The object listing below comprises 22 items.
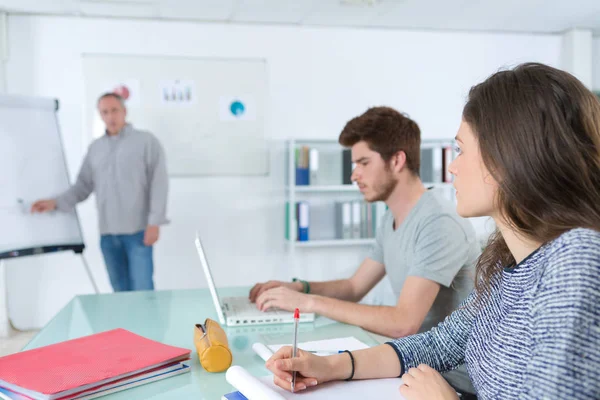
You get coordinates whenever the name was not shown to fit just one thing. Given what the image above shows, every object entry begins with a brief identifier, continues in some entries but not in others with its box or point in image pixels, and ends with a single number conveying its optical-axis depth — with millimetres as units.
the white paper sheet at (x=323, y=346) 1180
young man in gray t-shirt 1493
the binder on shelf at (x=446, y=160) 4012
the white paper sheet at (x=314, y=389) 907
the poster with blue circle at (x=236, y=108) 3988
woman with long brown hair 698
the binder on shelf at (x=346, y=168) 3920
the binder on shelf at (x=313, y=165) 3871
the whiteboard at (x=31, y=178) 2652
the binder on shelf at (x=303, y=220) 3854
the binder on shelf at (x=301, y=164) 3873
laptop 1486
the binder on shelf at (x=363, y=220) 3966
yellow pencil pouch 1091
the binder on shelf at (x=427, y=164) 4016
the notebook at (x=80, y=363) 932
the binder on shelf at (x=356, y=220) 3938
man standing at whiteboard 3316
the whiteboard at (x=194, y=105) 3820
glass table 1021
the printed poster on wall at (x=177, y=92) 3889
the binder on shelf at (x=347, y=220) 3920
